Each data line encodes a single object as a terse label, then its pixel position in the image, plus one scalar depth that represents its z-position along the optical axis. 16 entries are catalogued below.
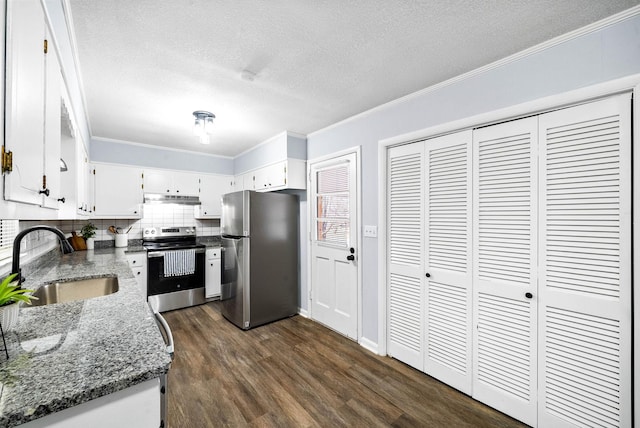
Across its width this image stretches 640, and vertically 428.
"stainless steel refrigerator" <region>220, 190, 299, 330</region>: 3.21
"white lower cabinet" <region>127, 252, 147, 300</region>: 3.50
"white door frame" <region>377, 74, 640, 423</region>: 1.37
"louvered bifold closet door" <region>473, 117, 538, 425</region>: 1.74
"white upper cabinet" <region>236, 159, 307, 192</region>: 3.38
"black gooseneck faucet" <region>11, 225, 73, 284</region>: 1.23
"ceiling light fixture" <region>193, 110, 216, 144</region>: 2.72
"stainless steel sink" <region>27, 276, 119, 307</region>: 1.73
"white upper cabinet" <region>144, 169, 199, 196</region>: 3.93
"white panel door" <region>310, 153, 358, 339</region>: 2.92
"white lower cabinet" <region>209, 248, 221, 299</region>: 4.08
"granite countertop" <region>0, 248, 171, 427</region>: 0.66
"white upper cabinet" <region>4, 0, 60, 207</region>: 0.73
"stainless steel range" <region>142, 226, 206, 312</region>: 3.64
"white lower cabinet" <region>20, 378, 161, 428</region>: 0.66
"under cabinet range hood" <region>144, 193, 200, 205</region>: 3.89
